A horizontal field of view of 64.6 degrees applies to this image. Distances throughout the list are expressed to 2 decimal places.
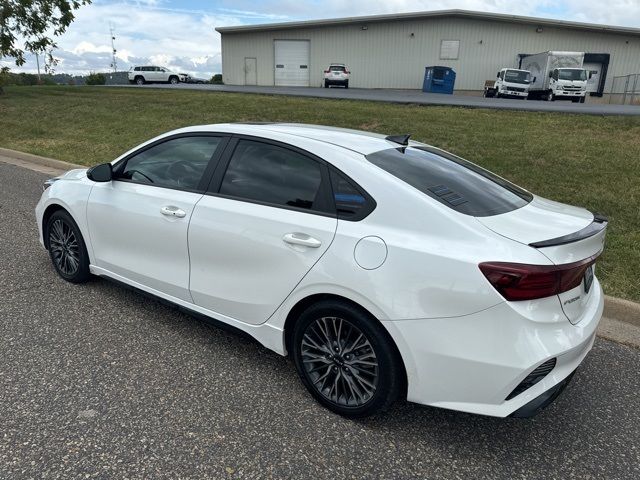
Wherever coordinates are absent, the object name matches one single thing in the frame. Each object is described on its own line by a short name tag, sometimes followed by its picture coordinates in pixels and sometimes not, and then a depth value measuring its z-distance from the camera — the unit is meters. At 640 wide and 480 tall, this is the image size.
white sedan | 2.36
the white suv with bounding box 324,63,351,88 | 33.44
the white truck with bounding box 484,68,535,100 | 28.70
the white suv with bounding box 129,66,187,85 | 41.34
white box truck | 27.69
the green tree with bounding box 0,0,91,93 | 19.00
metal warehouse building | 36.00
